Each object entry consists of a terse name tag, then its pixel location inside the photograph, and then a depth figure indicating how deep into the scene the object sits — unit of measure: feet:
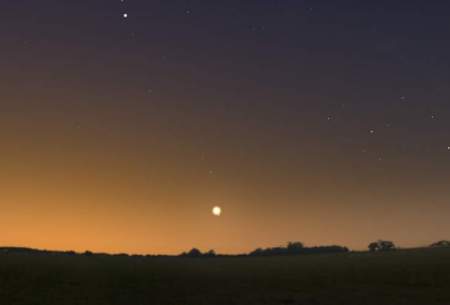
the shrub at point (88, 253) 383.65
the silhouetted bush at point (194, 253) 469.90
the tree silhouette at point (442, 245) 385.91
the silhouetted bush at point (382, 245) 484.74
